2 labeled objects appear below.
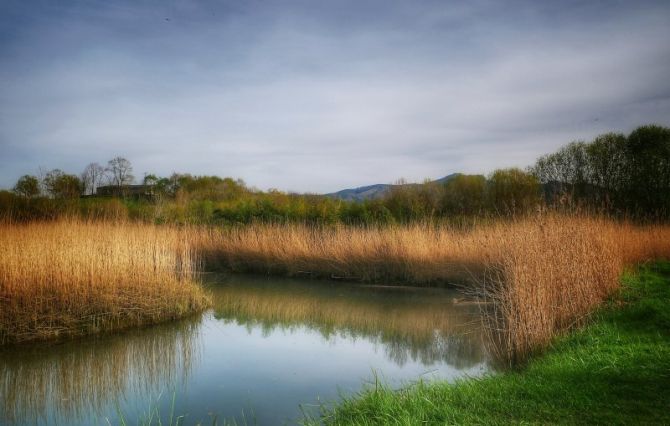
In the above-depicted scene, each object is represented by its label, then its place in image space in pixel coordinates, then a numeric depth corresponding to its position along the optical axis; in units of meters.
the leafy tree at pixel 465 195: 20.44
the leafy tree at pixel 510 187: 19.78
